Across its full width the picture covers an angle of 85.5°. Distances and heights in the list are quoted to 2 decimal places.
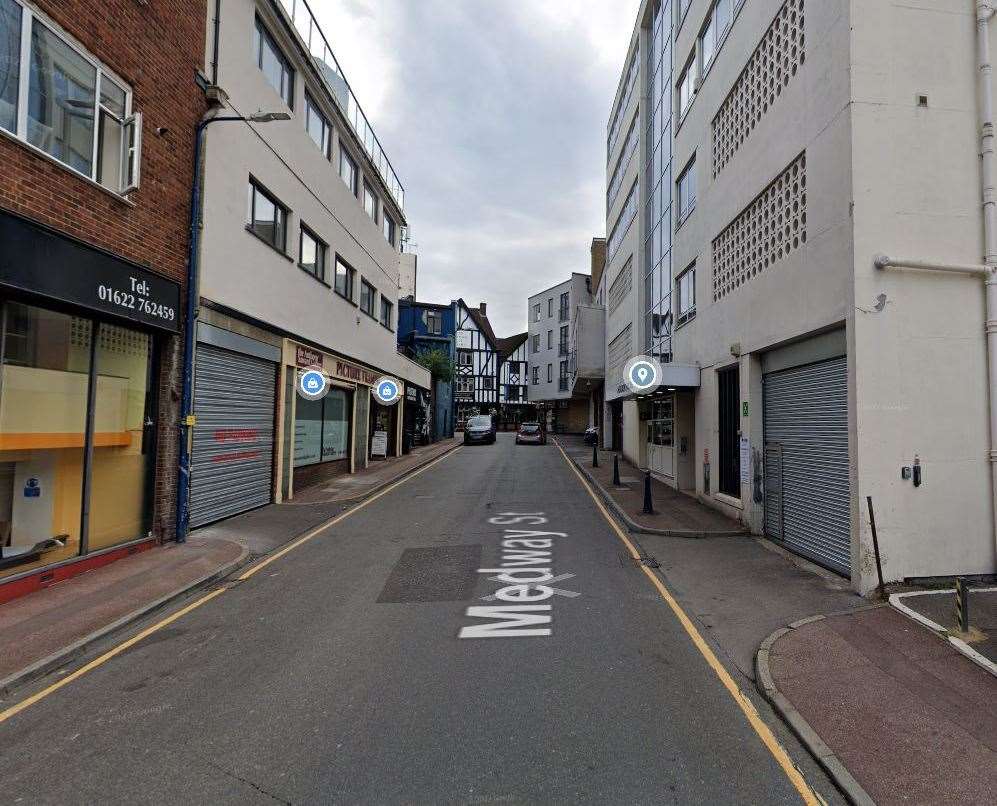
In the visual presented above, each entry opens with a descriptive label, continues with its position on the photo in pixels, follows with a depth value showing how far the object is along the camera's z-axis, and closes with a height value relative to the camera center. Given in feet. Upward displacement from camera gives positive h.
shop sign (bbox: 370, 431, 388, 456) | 75.77 -3.23
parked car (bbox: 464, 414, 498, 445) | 120.57 -1.54
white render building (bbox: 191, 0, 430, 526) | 33.27 +12.03
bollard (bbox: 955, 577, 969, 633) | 17.03 -5.41
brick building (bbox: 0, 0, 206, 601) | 20.74 +6.25
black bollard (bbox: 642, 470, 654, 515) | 38.45 -5.27
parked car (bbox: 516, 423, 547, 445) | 125.49 -2.52
